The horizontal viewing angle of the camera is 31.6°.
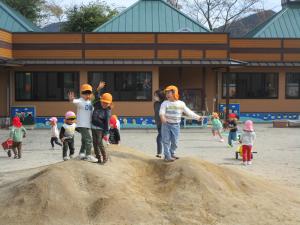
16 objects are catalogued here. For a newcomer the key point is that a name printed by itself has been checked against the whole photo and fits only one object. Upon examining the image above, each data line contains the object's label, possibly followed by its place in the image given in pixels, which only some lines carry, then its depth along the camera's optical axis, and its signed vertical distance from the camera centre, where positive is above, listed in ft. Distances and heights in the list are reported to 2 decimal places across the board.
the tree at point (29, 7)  164.76 +28.32
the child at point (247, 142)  49.73 -4.19
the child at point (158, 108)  40.11 -0.88
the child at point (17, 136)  53.93 -4.06
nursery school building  94.94 +5.74
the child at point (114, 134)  51.96 -3.69
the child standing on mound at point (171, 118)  32.01 -1.28
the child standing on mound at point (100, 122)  29.99 -1.47
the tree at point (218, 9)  184.44 +30.86
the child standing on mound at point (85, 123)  30.99 -1.55
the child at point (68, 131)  43.78 -2.87
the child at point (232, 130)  63.67 -3.99
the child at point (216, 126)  73.20 -3.99
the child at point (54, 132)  61.36 -4.19
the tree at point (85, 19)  158.92 +23.10
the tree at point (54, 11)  196.45 +32.41
